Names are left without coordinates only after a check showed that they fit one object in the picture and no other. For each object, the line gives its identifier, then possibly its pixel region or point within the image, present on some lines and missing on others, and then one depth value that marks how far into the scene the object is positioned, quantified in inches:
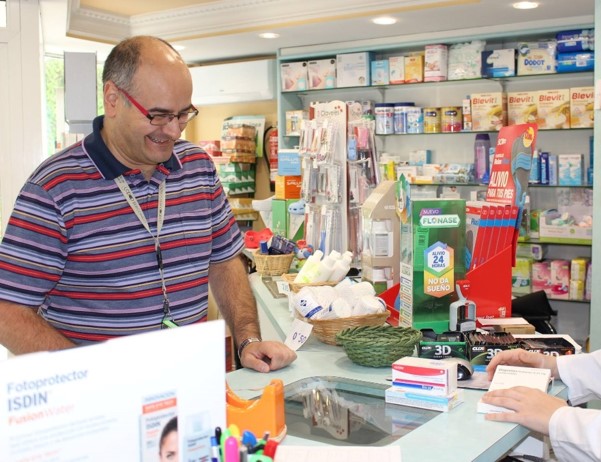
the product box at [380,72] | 257.3
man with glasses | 75.7
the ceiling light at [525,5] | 206.2
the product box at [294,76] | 277.0
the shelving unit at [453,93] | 229.9
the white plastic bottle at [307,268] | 121.1
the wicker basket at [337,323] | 96.1
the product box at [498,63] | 229.5
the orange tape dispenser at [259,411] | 59.2
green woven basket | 84.6
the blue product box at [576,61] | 218.1
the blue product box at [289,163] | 201.6
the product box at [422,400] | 71.5
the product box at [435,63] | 242.7
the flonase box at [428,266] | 100.7
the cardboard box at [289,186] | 198.5
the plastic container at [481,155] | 235.0
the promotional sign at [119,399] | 33.3
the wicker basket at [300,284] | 117.3
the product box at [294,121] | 280.5
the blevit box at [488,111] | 230.7
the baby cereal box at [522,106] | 224.5
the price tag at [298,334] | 95.0
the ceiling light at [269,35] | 262.2
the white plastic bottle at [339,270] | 120.8
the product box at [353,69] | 260.7
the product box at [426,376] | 71.7
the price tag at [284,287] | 122.8
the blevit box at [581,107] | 215.2
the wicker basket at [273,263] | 156.6
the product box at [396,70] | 252.5
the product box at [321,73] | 270.1
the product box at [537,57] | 225.0
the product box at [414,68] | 248.4
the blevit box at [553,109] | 220.1
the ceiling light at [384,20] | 232.5
